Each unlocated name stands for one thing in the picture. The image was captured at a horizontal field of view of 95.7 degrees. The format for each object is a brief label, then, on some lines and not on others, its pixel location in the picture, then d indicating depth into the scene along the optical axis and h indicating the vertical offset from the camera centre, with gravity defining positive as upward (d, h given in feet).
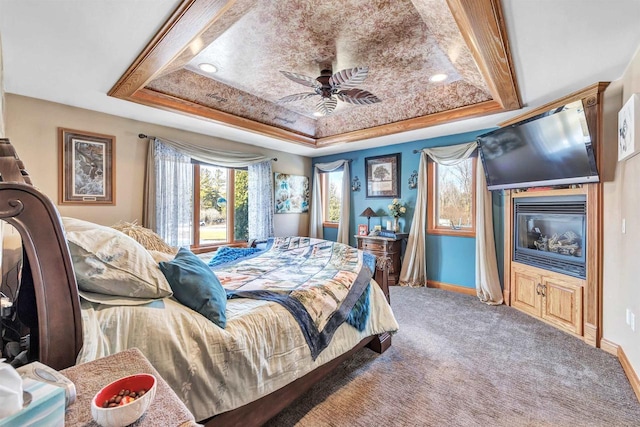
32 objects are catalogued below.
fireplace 9.78 -0.82
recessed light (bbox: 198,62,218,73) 9.45 +4.87
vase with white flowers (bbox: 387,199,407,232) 15.87 +0.19
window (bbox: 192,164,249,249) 14.34 +0.42
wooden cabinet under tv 9.54 -3.07
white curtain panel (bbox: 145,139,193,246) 12.22 +0.87
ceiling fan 7.85 +3.78
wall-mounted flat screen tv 8.87 +2.11
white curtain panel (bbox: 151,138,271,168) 13.02 +2.94
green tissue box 1.81 -1.25
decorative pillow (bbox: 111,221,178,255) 10.92 -0.82
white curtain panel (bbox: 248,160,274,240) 16.40 +0.65
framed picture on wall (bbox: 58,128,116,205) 10.21 +1.73
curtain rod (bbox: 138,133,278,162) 11.93 +3.25
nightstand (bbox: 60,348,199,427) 2.16 -1.51
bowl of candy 2.04 -1.43
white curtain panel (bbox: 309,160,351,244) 18.29 +0.69
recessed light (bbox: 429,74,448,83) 10.30 +4.88
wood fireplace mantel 8.84 -0.59
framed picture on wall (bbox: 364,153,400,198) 16.35 +2.18
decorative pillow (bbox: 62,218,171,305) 3.99 -0.74
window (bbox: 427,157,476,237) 14.11 +0.69
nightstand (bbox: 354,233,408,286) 15.30 -1.92
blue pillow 4.75 -1.30
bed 2.90 -1.78
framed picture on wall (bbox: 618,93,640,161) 6.55 +2.05
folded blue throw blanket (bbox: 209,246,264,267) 9.55 -1.46
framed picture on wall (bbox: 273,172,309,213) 17.87 +1.31
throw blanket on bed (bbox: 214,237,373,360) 6.00 -1.67
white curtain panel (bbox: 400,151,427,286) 14.96 -1.27
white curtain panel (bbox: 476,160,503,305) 12.62 -1.65
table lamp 16.57 -0.01
